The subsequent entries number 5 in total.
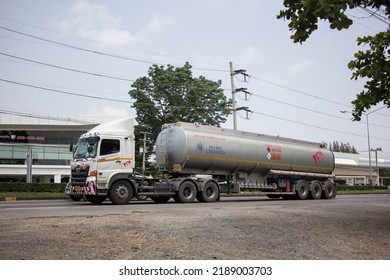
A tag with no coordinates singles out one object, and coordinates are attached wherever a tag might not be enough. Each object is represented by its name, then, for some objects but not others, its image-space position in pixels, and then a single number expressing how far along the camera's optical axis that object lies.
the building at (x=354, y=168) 70.81
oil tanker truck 16.95
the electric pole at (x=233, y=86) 33.73
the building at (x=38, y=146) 49.81
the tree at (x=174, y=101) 36.50
